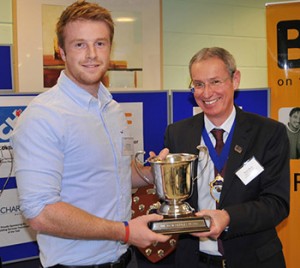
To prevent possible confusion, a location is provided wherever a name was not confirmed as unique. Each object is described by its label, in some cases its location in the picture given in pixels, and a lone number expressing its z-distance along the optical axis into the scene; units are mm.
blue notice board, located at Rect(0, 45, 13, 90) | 2775
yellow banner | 3158
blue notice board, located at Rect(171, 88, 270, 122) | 3232
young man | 1535
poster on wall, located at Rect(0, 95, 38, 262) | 2656
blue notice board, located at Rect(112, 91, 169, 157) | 3162
